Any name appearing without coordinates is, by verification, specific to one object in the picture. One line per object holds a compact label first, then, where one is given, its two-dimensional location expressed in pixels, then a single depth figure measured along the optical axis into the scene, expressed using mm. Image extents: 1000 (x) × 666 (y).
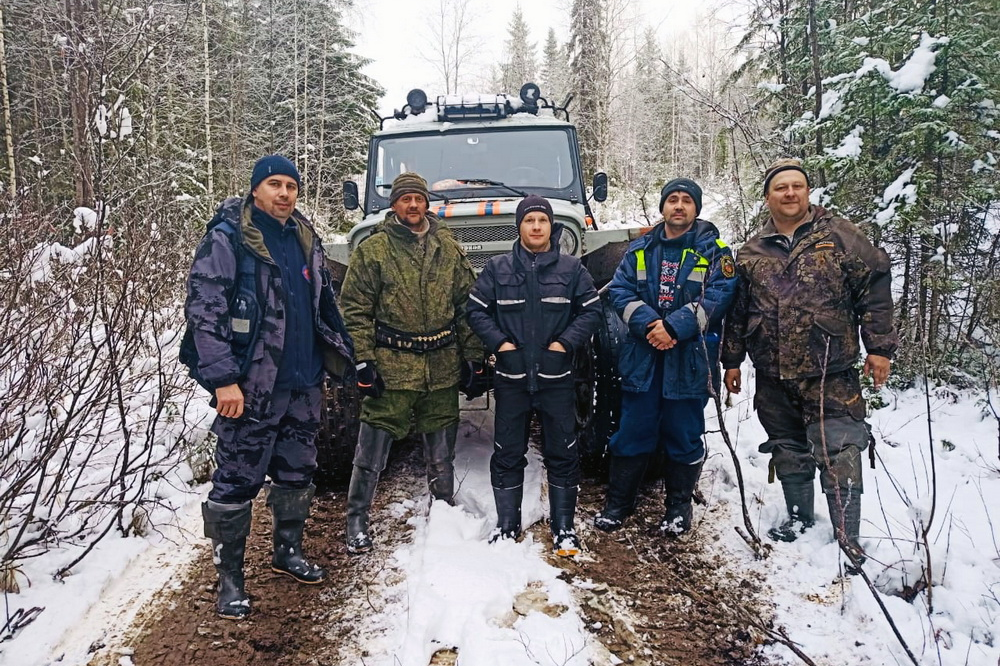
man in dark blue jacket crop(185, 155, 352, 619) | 2697
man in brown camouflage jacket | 3066
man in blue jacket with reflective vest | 3299
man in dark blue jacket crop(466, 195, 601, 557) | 3328
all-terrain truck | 4504
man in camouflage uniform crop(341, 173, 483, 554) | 3471
